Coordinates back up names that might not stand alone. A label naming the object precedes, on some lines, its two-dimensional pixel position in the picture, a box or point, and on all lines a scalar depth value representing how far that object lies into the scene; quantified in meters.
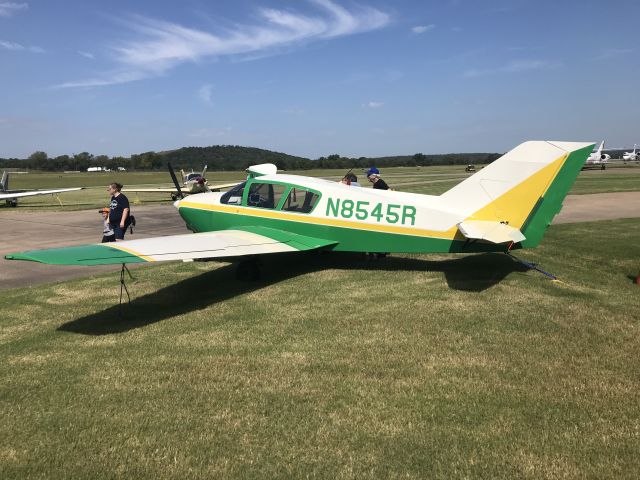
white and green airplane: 7.22
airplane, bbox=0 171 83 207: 26.16
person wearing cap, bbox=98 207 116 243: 9.70
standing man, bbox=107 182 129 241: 9.58
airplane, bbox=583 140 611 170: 68.06
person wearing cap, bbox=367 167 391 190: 11.53
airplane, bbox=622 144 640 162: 91.29
